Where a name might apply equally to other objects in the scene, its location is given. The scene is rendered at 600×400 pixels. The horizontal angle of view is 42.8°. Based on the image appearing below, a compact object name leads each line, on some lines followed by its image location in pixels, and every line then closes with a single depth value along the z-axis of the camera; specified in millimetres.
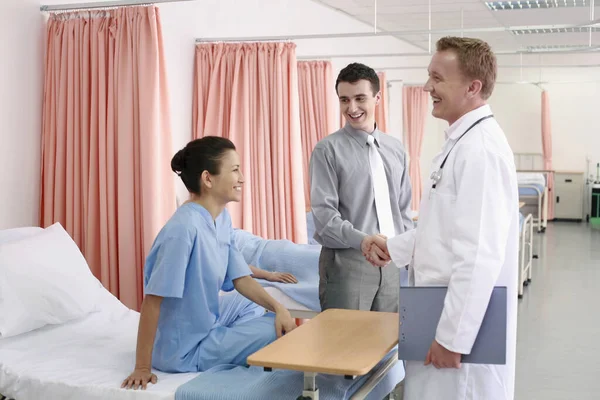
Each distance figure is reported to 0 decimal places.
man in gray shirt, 3242
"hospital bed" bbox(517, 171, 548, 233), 12164
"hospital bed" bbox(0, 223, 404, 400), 2562
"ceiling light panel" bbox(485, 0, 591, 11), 8242
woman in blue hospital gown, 2730
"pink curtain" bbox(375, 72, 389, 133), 8617
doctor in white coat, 2160
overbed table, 2113
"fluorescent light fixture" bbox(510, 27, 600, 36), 9994
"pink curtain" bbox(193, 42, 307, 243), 5691
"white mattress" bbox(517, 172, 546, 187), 12547
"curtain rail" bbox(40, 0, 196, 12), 4238
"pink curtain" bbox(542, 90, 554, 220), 14058
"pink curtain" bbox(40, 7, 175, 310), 4172
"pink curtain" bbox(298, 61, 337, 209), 7035
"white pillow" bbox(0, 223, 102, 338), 3277
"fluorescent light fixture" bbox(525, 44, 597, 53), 6959
